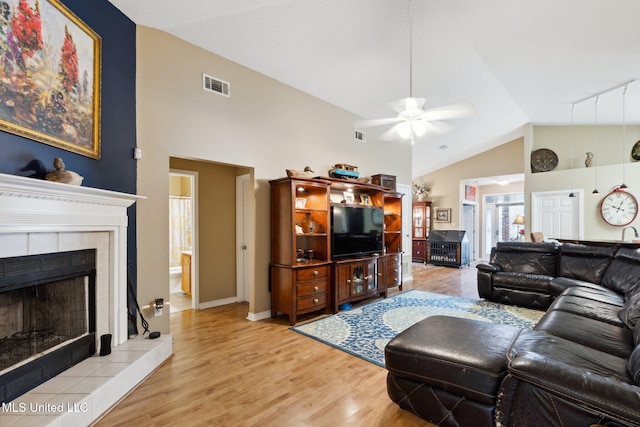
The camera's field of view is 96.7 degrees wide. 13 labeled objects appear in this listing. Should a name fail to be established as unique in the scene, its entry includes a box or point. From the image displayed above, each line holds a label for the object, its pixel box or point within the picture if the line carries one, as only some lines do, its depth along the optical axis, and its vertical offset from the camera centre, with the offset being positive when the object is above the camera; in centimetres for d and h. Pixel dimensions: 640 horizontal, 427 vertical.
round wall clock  599 +11
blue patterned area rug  305 -139
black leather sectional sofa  128 -89
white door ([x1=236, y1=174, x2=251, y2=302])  463 -38
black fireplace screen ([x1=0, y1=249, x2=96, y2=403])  178 -73
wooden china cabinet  921 -47
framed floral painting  175 +99
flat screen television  418 -25
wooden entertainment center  372 -57
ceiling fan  288 +104
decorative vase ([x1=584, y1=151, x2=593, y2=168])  657 +123
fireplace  168 -57
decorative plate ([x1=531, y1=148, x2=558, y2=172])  715 +136
